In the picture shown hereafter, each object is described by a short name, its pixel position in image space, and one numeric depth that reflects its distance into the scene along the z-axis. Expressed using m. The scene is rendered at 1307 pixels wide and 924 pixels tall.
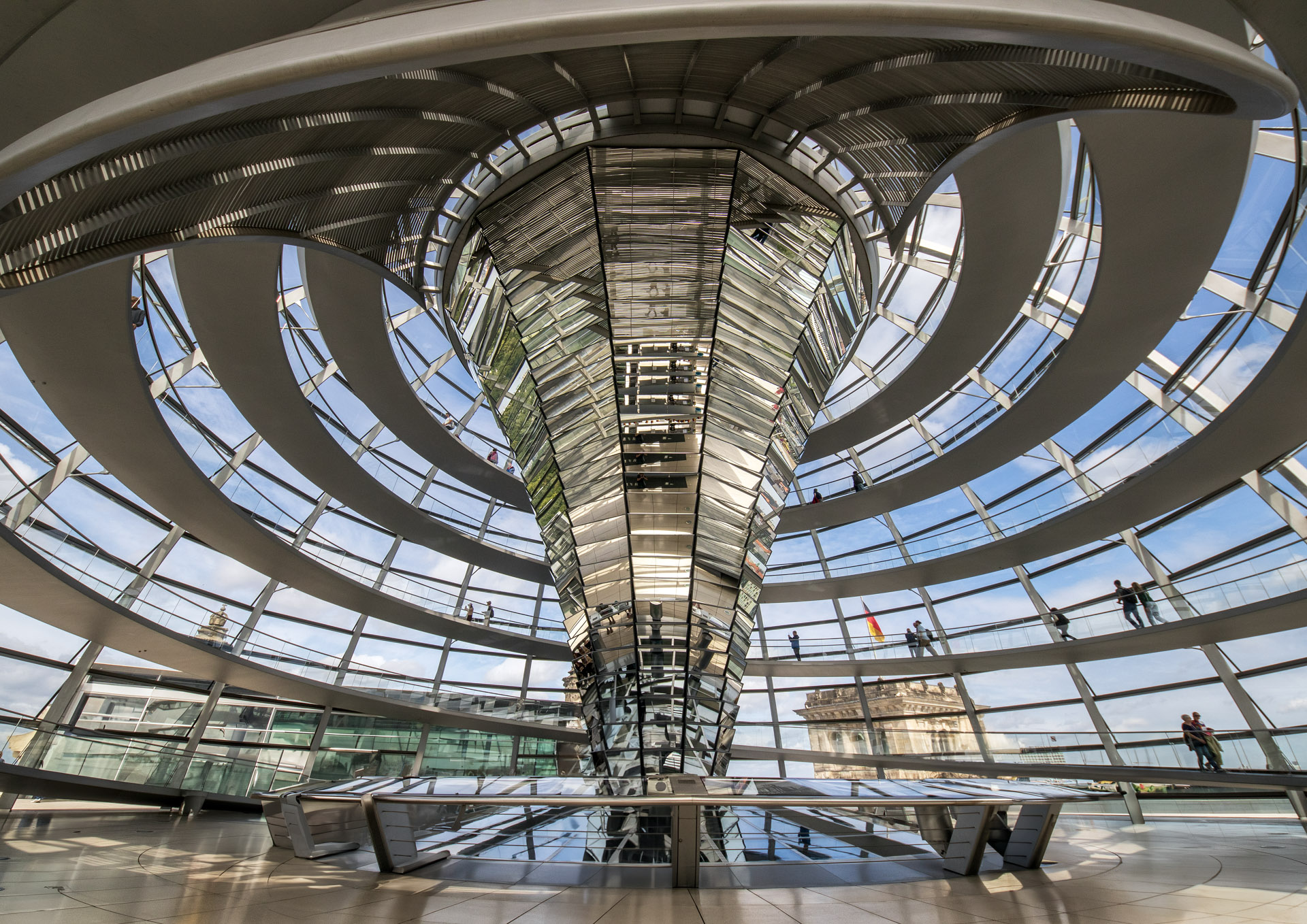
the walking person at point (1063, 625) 20.25
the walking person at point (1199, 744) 15.06
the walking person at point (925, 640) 24.09
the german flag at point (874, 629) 27.72
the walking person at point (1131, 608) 18.11
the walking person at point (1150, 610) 17.52
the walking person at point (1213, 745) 14.91
